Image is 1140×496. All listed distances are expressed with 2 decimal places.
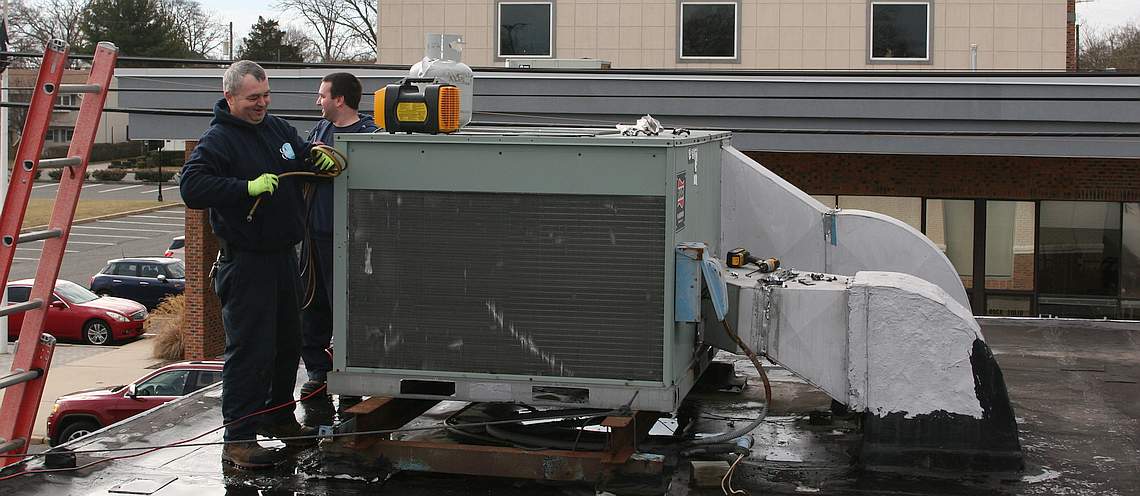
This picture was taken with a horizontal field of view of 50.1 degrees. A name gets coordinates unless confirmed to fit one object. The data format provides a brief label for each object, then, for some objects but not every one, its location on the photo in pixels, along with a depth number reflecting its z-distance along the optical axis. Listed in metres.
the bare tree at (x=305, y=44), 65.31
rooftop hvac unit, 5.23
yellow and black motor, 5.43
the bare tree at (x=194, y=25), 67.81
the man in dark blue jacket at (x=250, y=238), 5.61
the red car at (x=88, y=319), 27.80
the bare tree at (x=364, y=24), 59.97
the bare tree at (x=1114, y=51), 55.69
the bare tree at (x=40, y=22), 58.12
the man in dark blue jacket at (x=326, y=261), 6.76
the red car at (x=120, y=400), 16.83
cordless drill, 6.00
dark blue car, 32.00
